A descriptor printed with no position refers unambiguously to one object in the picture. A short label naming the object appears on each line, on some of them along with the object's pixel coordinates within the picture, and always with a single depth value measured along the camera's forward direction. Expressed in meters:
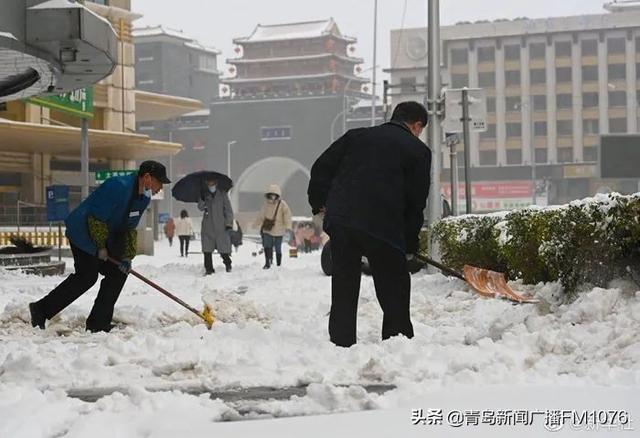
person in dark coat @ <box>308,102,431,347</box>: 6.30
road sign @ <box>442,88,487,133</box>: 17.12
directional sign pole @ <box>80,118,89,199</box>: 23.75
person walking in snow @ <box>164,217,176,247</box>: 44.00
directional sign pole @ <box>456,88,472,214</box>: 17.00
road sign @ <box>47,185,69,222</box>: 20.42
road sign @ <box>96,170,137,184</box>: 24.47
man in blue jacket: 7.79
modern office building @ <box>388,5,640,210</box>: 78.44
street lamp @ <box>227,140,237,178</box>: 80.88
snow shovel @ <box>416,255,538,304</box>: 8.66
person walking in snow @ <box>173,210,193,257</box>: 32.75
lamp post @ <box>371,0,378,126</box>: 60.11
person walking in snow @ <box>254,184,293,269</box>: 19.23
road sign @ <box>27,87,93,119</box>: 22.58
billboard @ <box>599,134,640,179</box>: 24.14
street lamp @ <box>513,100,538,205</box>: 77.69
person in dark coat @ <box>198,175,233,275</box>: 16.97
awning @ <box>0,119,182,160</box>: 36.34
